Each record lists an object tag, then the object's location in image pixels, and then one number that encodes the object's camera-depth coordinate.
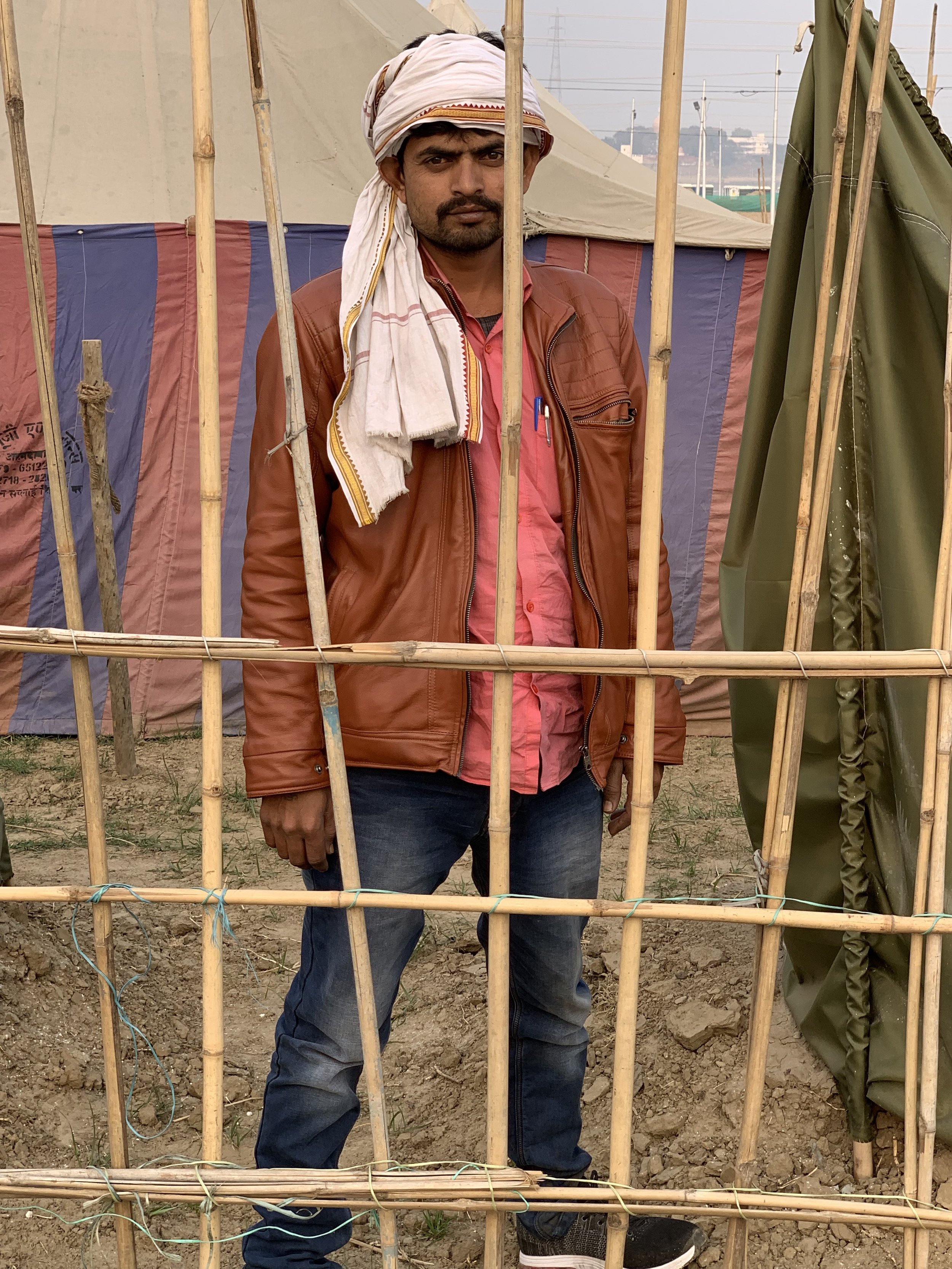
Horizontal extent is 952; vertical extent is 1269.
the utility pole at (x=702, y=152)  28.52
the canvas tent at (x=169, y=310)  5.43
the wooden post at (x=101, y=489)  4.71
